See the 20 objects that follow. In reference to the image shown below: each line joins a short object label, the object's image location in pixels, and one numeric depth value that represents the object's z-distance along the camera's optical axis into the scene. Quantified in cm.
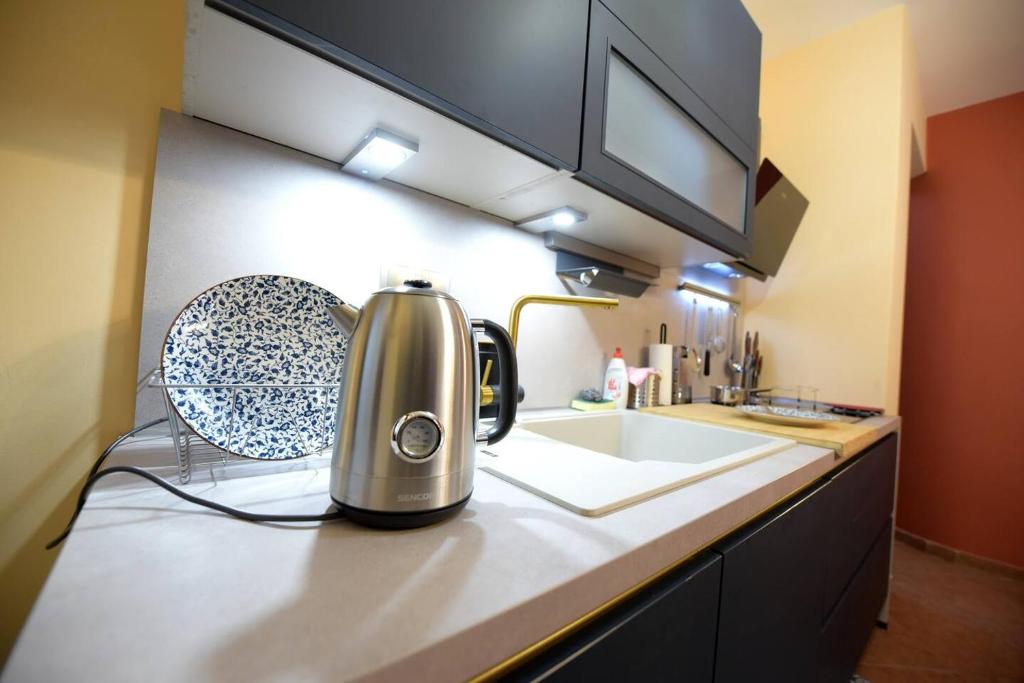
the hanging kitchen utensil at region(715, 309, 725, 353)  183
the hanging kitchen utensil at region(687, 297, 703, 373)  166
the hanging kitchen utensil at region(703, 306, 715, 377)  175
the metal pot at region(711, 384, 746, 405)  162
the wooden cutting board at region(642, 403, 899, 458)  89
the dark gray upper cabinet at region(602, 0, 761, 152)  84
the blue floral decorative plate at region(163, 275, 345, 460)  52
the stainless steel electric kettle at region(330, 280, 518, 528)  38
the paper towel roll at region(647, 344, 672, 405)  136
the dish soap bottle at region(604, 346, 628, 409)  123
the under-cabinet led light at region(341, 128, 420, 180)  61
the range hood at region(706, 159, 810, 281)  172
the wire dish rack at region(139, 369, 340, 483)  47
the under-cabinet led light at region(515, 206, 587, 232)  90
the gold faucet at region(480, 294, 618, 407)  80
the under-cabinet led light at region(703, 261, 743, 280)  156
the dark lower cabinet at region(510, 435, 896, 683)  37
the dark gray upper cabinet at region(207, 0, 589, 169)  43
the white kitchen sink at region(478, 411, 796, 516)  50
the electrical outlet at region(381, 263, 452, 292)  79
